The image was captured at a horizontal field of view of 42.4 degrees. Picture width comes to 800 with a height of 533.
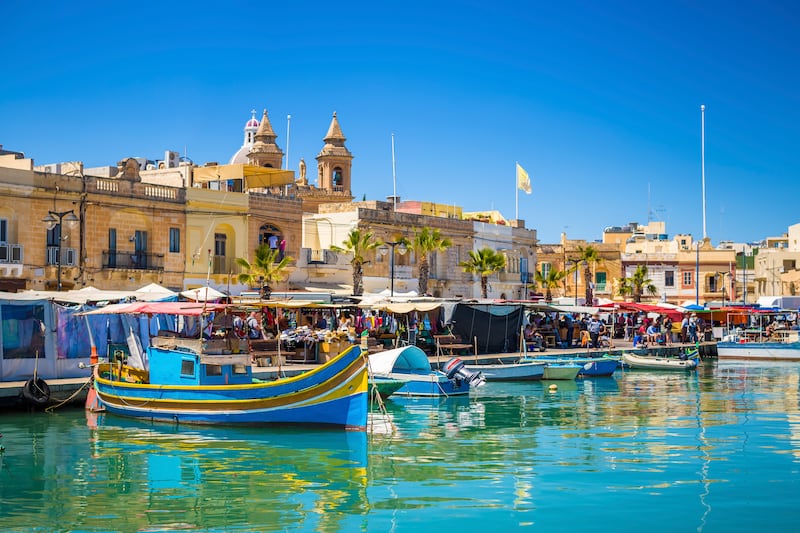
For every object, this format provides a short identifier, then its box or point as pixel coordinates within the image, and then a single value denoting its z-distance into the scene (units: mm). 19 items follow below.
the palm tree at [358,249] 47938
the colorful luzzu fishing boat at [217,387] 22469
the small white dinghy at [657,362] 41938
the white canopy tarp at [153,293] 31333
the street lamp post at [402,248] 55831
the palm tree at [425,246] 53938
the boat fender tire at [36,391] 25234
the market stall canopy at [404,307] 35062
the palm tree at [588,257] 69431
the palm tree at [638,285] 74550
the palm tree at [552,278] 67500
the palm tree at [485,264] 57781
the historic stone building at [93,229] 38562
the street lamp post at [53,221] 29688
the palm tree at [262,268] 43625
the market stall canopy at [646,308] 44844
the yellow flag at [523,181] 67250
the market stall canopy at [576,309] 42412
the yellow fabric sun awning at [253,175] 52031
